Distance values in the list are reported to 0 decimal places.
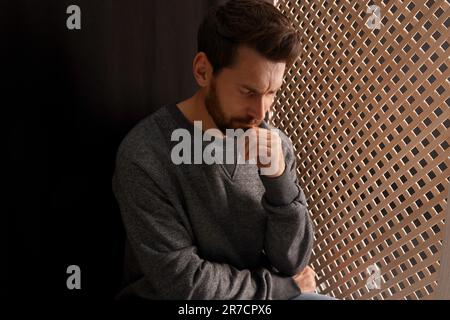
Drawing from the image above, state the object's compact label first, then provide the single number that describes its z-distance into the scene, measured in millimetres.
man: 935
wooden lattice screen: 985
